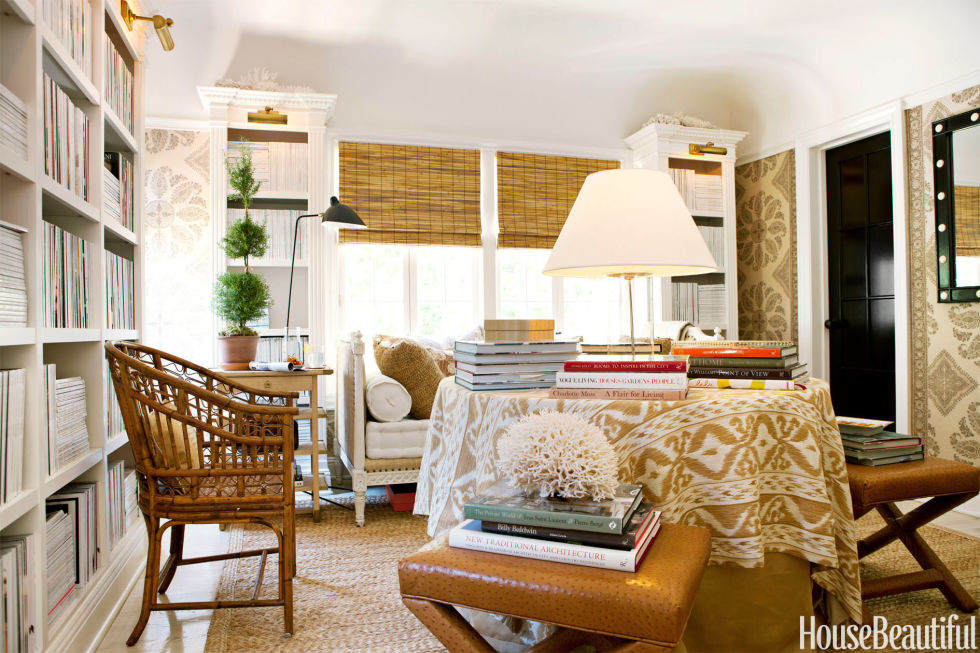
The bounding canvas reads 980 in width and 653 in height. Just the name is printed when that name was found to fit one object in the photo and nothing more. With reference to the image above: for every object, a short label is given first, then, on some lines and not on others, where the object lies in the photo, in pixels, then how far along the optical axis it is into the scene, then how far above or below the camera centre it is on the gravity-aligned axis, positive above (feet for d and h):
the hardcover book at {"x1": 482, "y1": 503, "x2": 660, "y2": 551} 3.42 -1.13
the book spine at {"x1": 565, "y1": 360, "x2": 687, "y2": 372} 4.69 -0.27
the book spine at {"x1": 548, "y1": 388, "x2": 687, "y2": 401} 4.57 -0.47
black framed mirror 10.60 +2.05
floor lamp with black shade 10.52 +1.95
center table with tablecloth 4.32 -1.09
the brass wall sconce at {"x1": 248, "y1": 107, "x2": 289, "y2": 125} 12.53 +4.29
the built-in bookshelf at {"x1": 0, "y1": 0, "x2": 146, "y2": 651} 4.81 +0.36
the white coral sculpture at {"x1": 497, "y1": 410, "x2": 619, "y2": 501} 3.70 -0.75
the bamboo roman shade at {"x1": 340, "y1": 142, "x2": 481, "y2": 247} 13.69 +3.08
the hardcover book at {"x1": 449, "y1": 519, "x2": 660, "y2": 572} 3.37 -1.20
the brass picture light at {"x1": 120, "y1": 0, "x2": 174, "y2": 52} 7.62 +3.81
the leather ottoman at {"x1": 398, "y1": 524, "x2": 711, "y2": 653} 3.13 -1.35
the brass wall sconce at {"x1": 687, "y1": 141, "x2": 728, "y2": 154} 15.02 +4.24
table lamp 4.84 +0.77
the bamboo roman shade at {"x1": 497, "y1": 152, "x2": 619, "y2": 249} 14.75 +3.20
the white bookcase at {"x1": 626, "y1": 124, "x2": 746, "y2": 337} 14.96 +2.38
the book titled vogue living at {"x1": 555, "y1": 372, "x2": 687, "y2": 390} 4.60 -0.37
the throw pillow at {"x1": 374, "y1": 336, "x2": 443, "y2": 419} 10.17 -0.59
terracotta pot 10.16 -0.26
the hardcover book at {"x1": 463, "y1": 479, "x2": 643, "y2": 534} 3.48 -1.01
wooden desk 9.78 -0.78
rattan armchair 5.85 -1.25
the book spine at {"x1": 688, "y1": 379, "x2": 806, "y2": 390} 4.69 -0.42
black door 12.68 +0.98
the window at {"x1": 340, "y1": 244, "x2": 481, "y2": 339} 13.96 +0.98
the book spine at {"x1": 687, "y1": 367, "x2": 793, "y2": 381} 4.78 -0.35
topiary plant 10.34 +0.89
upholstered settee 9.78 -1.68
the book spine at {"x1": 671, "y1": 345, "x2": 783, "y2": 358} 4.84 -0.19
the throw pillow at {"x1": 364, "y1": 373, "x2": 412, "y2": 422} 9.99 -1.04
